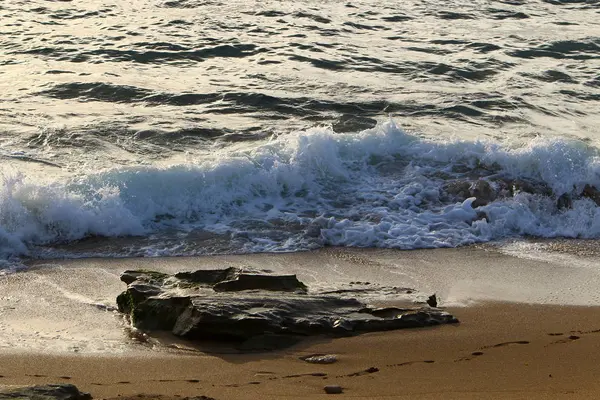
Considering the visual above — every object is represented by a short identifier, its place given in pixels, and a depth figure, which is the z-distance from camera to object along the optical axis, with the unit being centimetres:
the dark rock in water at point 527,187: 2016
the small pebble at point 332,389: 977
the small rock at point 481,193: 1948
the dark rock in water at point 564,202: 1978
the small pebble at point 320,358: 1093
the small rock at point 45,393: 865
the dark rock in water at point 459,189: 1974
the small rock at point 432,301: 1328
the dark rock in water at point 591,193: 2021
